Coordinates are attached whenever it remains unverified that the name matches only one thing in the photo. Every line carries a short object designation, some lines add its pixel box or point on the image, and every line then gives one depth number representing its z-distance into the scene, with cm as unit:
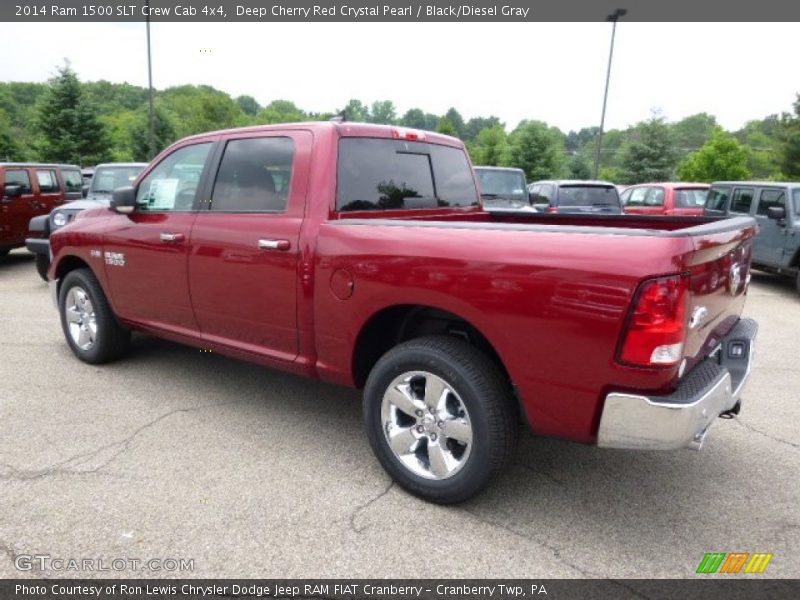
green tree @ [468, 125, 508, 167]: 4500
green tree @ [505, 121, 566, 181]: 3681
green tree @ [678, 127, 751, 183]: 2788
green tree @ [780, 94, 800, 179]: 2645
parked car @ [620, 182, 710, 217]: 1302
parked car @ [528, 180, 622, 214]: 1148
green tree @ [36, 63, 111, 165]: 2978
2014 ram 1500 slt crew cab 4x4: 236
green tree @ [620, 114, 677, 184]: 3522
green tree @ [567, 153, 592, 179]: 4431
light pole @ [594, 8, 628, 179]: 2283
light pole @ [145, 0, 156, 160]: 2236
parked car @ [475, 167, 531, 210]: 1213
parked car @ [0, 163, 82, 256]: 971
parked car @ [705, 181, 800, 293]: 924
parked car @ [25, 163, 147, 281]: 757
